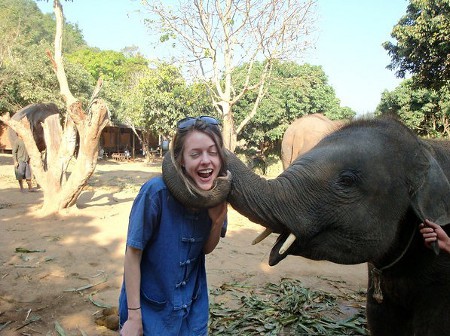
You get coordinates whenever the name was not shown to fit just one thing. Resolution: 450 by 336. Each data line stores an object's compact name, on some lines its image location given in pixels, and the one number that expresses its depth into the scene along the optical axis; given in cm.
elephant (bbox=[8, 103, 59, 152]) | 1043
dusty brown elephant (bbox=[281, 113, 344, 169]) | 880
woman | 183
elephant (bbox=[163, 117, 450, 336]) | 196
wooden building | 3253
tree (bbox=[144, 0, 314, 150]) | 1352
